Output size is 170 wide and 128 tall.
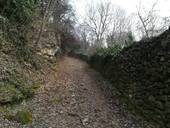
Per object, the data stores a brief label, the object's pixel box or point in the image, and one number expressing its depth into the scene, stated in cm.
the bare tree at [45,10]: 766
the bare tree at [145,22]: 1680
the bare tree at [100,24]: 2184
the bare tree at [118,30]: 2069
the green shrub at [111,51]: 796
